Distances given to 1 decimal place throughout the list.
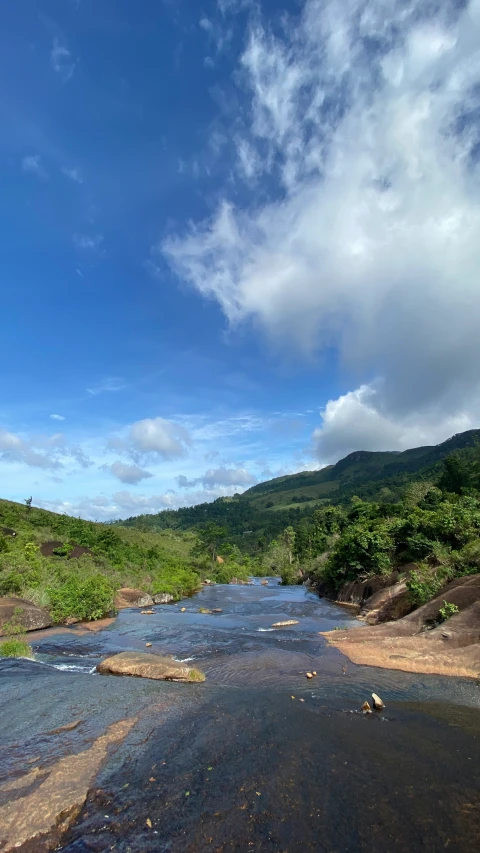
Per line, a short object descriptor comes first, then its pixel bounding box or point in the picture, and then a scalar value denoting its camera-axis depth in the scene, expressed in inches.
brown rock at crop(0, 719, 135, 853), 309.7
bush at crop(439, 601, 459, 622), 882.1
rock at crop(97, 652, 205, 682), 723.4
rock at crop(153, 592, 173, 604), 2145.7
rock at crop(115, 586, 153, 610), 1942.7
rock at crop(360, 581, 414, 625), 1231.7
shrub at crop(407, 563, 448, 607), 1082.7
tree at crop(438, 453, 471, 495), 2740.4
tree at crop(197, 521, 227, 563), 4662.9
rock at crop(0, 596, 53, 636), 1139.5
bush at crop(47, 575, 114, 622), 1352.1
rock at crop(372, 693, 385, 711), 564.7
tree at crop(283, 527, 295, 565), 5393.7
